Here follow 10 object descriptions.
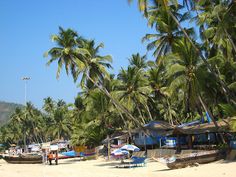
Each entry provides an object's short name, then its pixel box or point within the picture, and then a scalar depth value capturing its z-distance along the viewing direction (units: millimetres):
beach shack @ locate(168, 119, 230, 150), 28375
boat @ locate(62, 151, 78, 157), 49406
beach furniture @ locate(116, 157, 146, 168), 26344
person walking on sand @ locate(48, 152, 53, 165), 37828
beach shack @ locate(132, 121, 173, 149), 36812
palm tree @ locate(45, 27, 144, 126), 35312
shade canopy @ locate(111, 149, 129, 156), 27683
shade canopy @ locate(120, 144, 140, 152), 27719
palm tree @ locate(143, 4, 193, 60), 33062
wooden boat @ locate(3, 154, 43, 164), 43625
